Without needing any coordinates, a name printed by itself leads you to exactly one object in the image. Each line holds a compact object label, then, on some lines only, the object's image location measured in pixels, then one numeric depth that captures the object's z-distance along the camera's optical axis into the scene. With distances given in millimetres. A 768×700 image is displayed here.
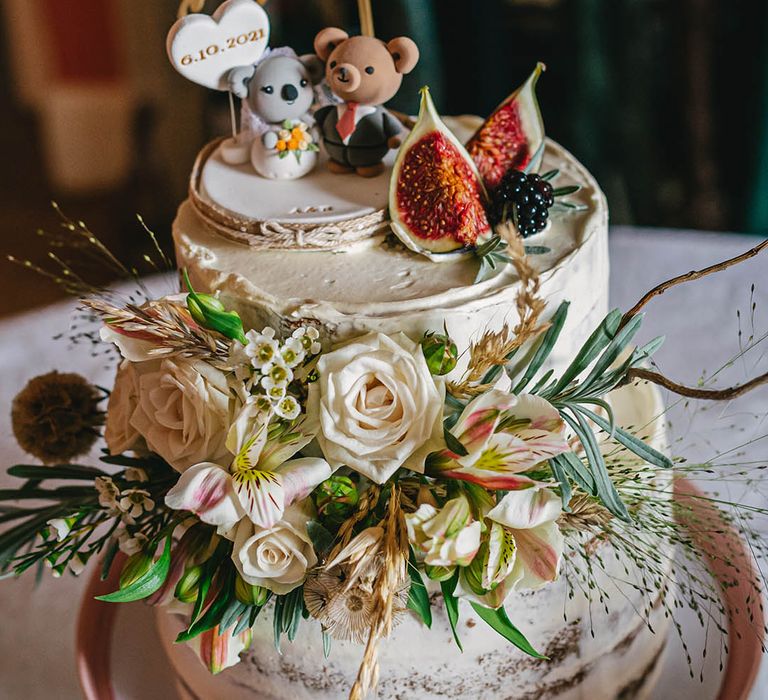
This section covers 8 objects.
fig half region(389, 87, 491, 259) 447
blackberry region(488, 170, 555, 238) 454
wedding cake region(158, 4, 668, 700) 427
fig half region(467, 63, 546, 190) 483
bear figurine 469
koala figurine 482
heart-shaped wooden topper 474
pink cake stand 481
